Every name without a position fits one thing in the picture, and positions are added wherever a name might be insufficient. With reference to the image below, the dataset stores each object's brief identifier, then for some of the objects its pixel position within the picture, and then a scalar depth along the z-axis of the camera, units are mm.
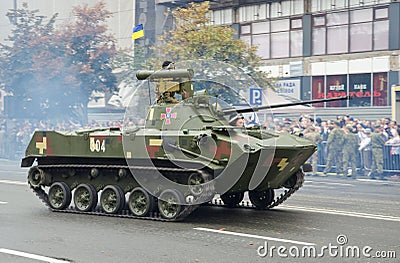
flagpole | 34691
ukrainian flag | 30531
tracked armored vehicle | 12133
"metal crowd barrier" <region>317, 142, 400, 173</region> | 21734
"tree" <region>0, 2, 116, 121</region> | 32656
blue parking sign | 22275
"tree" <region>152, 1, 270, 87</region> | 26781
